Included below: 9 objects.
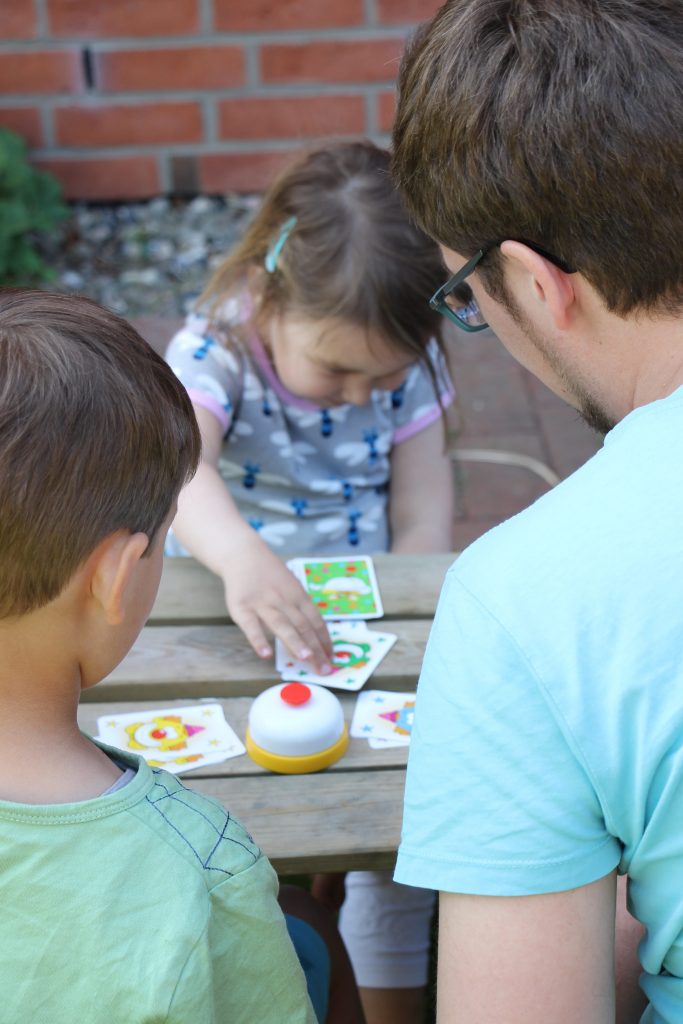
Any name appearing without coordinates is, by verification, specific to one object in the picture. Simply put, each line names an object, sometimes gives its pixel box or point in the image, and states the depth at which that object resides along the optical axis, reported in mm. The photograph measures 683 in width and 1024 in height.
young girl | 1932
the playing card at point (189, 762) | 1447
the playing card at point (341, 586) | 1797
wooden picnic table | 1357
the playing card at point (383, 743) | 1508
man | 955
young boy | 987
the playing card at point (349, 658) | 1617
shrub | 3902
